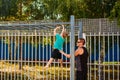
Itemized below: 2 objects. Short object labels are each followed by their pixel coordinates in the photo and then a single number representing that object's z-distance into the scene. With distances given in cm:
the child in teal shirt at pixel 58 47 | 1007
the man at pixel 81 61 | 912
